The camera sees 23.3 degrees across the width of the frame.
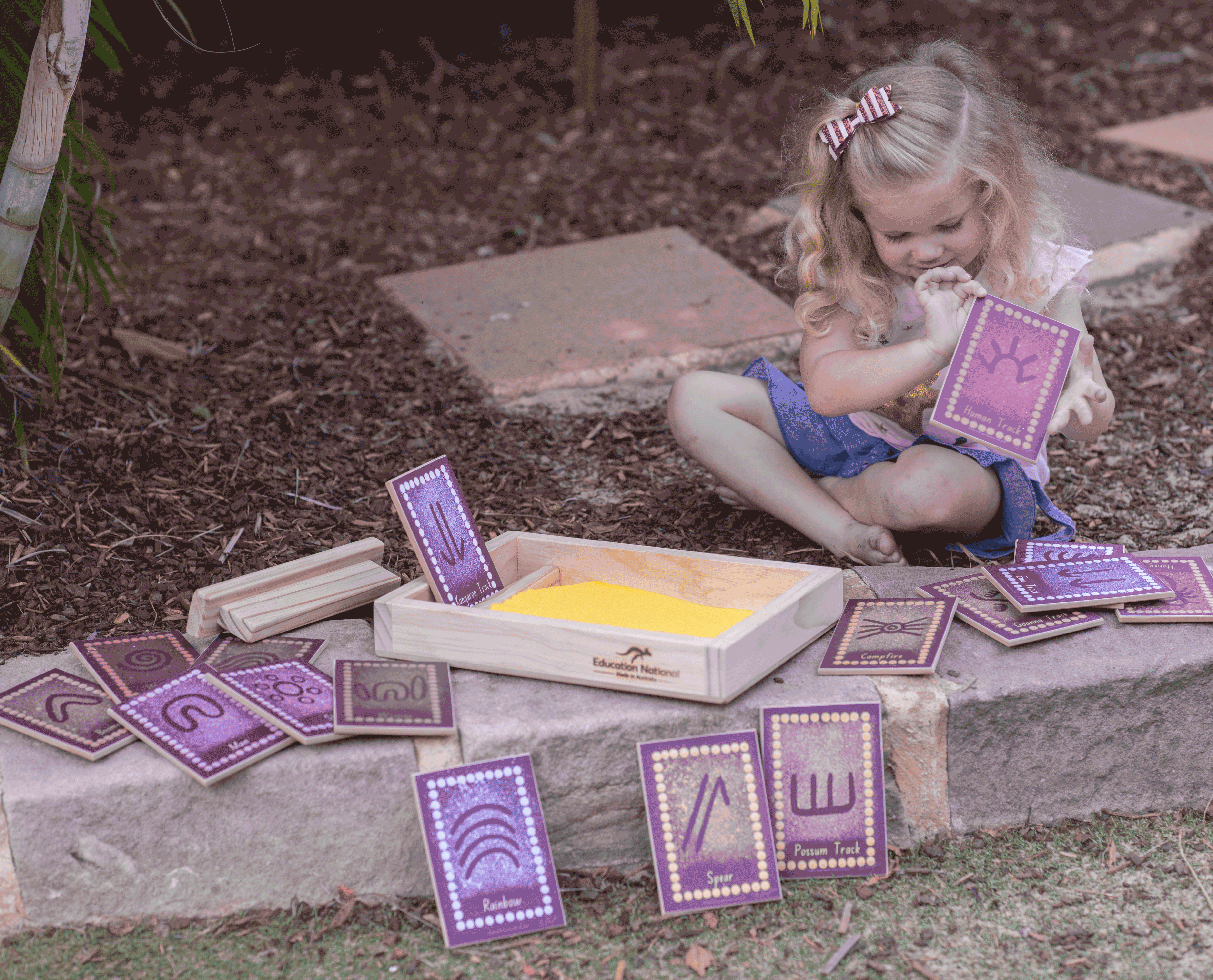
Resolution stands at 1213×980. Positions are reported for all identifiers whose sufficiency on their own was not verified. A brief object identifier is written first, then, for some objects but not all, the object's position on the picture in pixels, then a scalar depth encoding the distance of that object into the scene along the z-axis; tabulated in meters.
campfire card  2.20
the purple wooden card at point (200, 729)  2.13
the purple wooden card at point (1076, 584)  2.26
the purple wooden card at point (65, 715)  2.15
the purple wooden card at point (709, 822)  2.14
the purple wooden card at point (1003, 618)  2.24
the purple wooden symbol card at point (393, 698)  2.14
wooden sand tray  2.16
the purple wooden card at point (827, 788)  2.17
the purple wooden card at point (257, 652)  2.24
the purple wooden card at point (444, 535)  2.25
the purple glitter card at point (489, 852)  2.12
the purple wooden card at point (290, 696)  2.15
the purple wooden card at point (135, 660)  2.21
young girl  2.28
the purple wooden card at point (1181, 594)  2.25
